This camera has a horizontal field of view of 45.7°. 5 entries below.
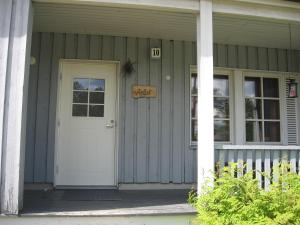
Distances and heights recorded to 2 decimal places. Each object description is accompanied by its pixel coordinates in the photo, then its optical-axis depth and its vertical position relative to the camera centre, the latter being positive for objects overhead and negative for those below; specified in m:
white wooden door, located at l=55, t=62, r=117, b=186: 5.20 +0.29
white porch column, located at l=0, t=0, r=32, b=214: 3.41 +0.48
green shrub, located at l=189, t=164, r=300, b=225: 3.22 -0.52
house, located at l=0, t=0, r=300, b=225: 4.52 +0.72
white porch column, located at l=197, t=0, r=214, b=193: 3.75 +0.59
